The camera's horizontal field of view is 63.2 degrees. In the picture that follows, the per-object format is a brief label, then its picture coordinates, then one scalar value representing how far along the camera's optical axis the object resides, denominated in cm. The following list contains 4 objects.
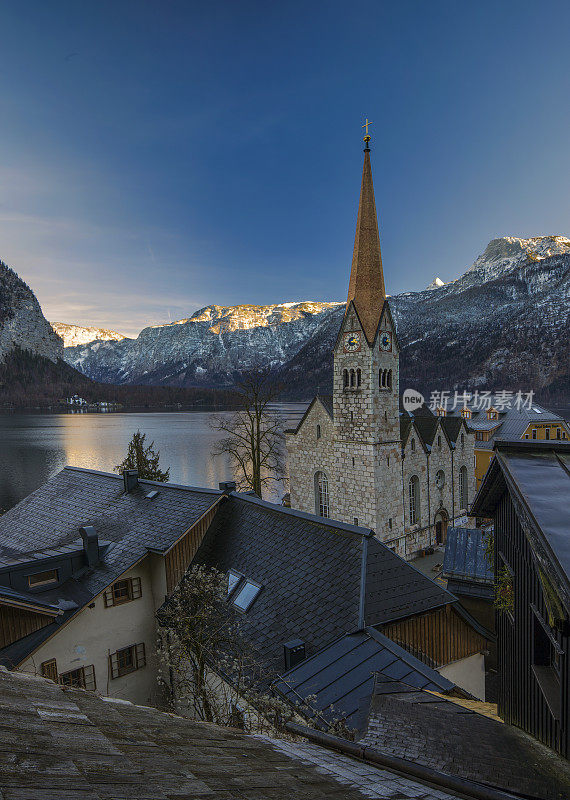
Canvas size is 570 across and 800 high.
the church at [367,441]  2492
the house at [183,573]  1031
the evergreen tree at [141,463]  2908
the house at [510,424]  3884
